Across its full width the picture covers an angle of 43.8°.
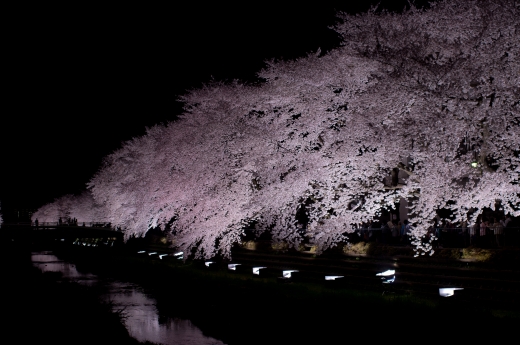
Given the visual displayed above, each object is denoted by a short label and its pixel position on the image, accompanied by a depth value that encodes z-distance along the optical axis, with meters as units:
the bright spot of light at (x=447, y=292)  17.39
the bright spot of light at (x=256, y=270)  27.34
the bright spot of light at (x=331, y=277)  22.58
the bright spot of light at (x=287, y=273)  24.97
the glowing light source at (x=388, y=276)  20.23
